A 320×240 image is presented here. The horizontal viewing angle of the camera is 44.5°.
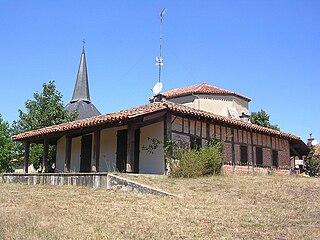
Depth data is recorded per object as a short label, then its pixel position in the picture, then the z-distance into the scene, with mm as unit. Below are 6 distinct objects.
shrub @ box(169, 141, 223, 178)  14273
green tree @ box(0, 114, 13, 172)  33094
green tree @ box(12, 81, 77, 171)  27297
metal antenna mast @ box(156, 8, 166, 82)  21039
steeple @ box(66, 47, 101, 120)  35906
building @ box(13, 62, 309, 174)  15245
